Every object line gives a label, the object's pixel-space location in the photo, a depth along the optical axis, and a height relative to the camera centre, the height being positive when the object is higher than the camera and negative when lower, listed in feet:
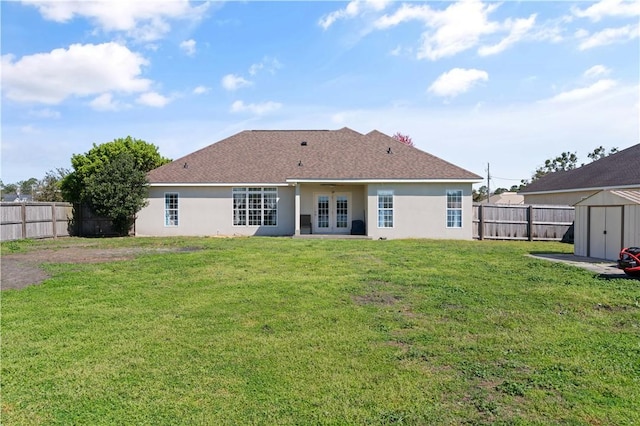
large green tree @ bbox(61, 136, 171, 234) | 66.49 +2.02
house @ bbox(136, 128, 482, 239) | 66.28 +1.21
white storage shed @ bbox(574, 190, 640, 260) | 38.22 -2.65
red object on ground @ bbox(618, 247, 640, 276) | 29.71 -4.82
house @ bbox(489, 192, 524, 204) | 168.94 +0.54
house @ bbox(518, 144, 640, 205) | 69.96 +3.71
